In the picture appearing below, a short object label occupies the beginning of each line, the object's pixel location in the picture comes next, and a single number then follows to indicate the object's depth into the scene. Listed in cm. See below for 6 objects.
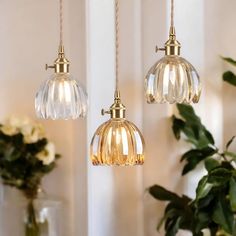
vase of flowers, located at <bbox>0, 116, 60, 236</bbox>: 278
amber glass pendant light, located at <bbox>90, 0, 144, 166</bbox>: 206
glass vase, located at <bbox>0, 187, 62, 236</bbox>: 283
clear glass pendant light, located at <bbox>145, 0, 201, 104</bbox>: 208
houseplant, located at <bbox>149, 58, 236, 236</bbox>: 250
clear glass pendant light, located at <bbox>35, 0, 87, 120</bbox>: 219
